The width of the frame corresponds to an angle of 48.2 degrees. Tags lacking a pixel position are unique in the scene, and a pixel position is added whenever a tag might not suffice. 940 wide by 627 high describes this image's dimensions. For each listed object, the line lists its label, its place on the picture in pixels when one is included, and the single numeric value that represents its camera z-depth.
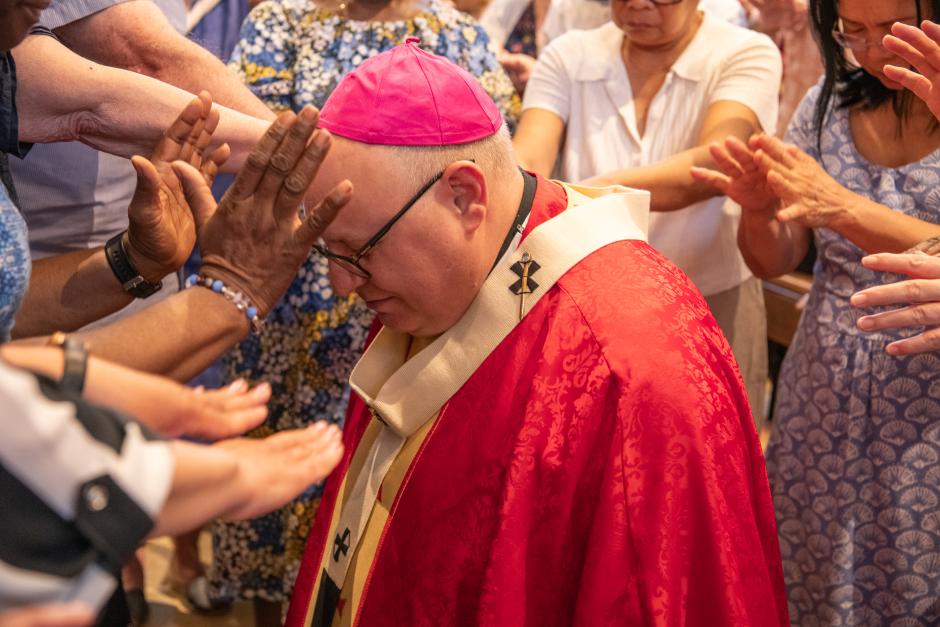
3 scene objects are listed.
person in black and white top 0.89
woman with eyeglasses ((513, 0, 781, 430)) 2.79
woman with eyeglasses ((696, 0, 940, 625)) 2.27
